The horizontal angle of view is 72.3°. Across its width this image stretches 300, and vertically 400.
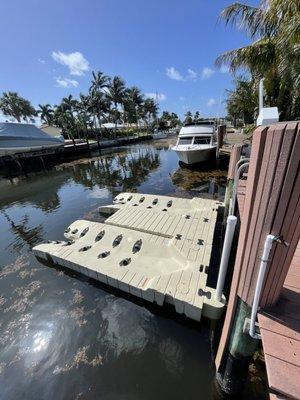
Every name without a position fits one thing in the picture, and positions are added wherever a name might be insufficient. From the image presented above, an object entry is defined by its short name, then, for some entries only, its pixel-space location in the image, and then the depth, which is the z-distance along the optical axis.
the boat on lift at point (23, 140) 22.23
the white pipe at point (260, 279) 1.85
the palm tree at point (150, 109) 63.10
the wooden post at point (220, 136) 14.65
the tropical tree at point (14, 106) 42.15
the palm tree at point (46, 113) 51.03
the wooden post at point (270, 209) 1.59
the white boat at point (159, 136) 50.78
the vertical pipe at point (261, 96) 4.54
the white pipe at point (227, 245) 2.70
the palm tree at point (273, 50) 7.18
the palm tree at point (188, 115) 93.89
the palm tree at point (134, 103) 48.43
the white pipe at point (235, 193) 4.04
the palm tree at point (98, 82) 36.88
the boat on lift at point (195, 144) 15.77
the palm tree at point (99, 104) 37.62
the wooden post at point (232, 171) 5.72
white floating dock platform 4.17
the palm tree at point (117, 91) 40.88
